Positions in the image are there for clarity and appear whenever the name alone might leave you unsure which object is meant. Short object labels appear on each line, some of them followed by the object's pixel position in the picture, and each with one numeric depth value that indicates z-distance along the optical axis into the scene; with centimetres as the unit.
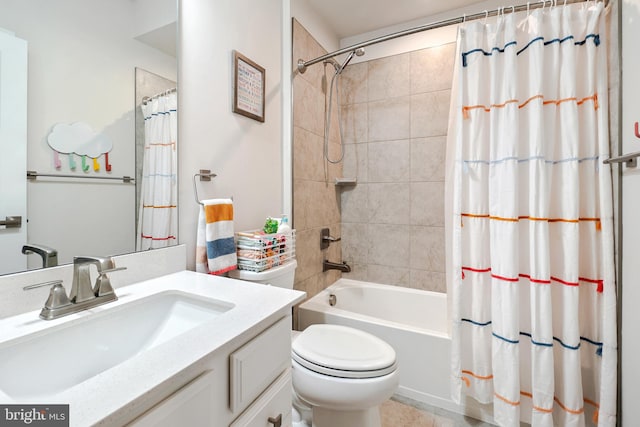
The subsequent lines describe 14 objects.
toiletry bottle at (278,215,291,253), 144
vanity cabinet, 52
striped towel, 118
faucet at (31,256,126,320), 72
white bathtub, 157
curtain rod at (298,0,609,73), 135
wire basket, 129
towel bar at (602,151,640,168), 97
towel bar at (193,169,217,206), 124
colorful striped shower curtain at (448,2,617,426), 125
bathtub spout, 225
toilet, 114
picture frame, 142
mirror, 77
